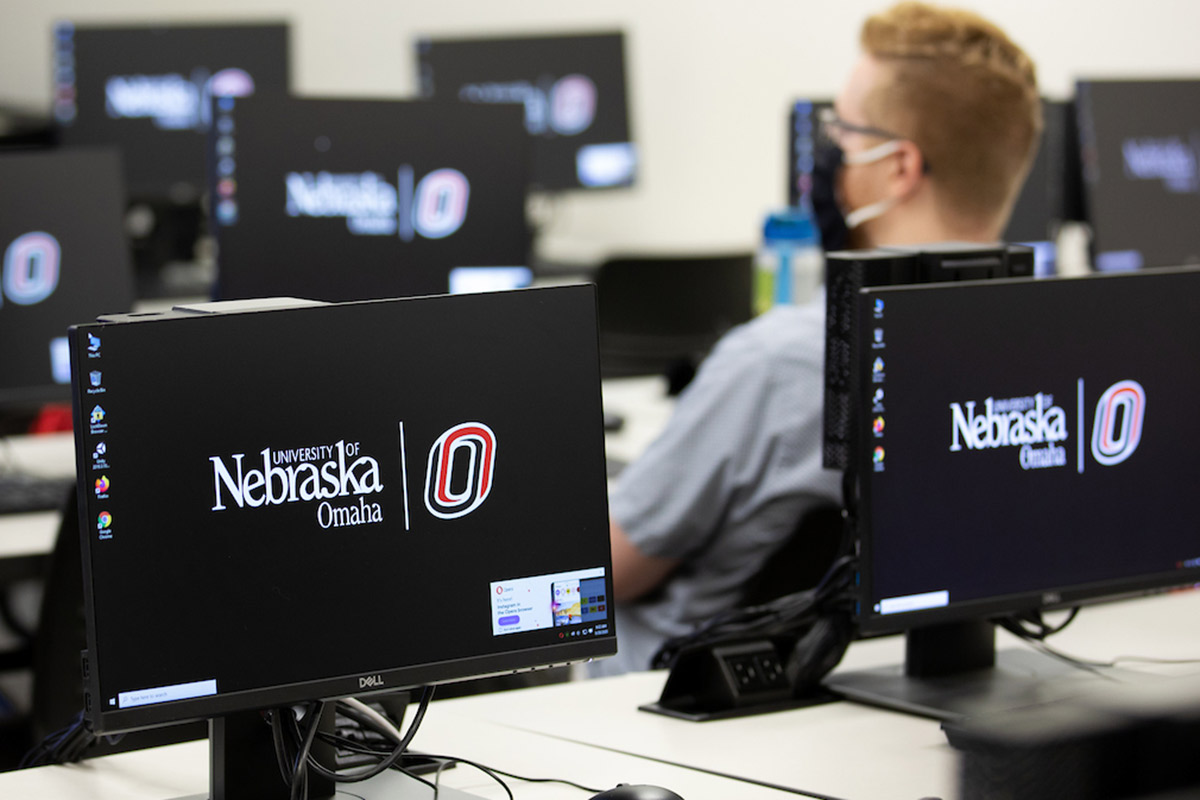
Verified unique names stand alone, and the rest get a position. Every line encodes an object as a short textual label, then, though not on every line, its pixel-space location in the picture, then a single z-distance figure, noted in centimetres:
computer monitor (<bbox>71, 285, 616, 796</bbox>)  286
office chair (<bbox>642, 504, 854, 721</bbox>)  328
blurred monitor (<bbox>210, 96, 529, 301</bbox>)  413
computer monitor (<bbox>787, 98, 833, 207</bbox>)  499
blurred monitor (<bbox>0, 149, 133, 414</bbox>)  410
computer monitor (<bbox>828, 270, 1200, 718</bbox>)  318
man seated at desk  346
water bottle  529
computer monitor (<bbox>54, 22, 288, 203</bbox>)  710
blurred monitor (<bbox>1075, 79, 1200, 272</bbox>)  512
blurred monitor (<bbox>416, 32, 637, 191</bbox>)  729
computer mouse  295
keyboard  403
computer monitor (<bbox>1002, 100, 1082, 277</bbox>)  547
